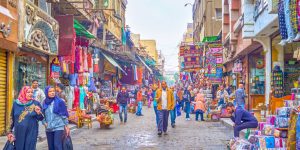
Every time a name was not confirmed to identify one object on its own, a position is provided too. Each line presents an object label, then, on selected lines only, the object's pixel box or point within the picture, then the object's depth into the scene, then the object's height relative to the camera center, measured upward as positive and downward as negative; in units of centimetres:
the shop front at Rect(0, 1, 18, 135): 1321 +72
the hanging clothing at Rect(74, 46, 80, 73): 2150 +104
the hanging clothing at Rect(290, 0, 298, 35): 1000 +144
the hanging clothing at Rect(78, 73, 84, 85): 2214 +13
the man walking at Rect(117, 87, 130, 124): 2012 -88
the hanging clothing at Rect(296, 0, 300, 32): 985 +159
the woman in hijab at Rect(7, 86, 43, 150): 774 -65
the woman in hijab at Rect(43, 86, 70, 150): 827 -68
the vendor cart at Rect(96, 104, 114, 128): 1708 -134
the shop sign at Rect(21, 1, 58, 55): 1477 +186
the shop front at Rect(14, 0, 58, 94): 1469 +130
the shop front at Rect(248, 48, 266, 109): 2097 +10
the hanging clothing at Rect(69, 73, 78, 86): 2141 +13
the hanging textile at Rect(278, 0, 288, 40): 1112 +141
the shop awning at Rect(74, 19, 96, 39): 2016 +232
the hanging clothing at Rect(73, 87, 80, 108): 2099 -63
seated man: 1012 -91
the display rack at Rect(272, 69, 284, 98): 1645 -12
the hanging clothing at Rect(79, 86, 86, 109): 2134 -69
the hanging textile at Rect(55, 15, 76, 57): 1842 +188
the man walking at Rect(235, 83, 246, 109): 1775 -63
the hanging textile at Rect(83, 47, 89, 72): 2258 +99
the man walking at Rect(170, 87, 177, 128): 1778 -144
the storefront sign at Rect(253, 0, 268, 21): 1538 +261
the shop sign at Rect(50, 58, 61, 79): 1919 +57
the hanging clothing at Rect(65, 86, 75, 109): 2029 -65
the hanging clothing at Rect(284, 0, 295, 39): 1032 +140
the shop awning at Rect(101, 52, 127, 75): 2972 +148
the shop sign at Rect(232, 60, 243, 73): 2494 +77
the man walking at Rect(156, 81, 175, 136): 1452 -82
